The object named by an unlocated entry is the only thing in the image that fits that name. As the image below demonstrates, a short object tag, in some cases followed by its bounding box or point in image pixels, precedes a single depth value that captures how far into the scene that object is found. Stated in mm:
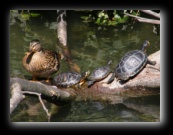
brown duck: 11211
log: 11266
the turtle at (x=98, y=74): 11680
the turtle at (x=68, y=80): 11789
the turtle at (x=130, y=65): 11609
